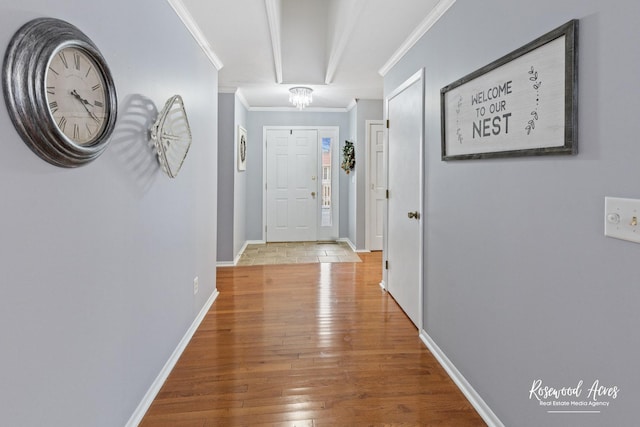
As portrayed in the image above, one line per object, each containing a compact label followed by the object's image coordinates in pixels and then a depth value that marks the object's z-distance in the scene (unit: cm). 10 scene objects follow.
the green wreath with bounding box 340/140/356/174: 570
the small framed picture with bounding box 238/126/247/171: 518
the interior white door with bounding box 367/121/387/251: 546
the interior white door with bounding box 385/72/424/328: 273
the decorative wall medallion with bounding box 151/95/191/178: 195
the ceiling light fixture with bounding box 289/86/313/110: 471
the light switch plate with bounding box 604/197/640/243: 100
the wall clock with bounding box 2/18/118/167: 98
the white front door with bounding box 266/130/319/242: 625
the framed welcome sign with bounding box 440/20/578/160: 123
